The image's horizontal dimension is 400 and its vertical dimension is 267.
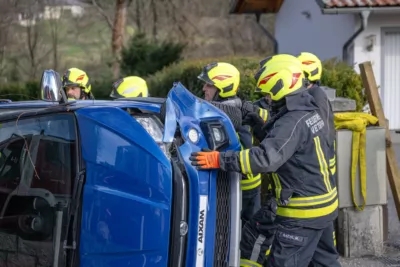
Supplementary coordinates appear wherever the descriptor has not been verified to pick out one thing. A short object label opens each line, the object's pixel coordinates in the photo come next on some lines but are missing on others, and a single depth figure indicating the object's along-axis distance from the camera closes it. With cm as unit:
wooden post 719
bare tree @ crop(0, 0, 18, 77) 2028
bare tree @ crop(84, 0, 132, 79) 2553
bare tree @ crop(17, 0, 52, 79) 3734
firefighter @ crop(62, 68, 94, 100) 805
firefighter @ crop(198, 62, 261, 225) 622
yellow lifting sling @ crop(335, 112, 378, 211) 686
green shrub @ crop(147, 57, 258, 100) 899
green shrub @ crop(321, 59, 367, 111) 958
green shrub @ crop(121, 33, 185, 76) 2203
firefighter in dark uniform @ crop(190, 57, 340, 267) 488
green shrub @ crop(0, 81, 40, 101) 2407
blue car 393
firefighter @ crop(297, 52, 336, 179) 589
